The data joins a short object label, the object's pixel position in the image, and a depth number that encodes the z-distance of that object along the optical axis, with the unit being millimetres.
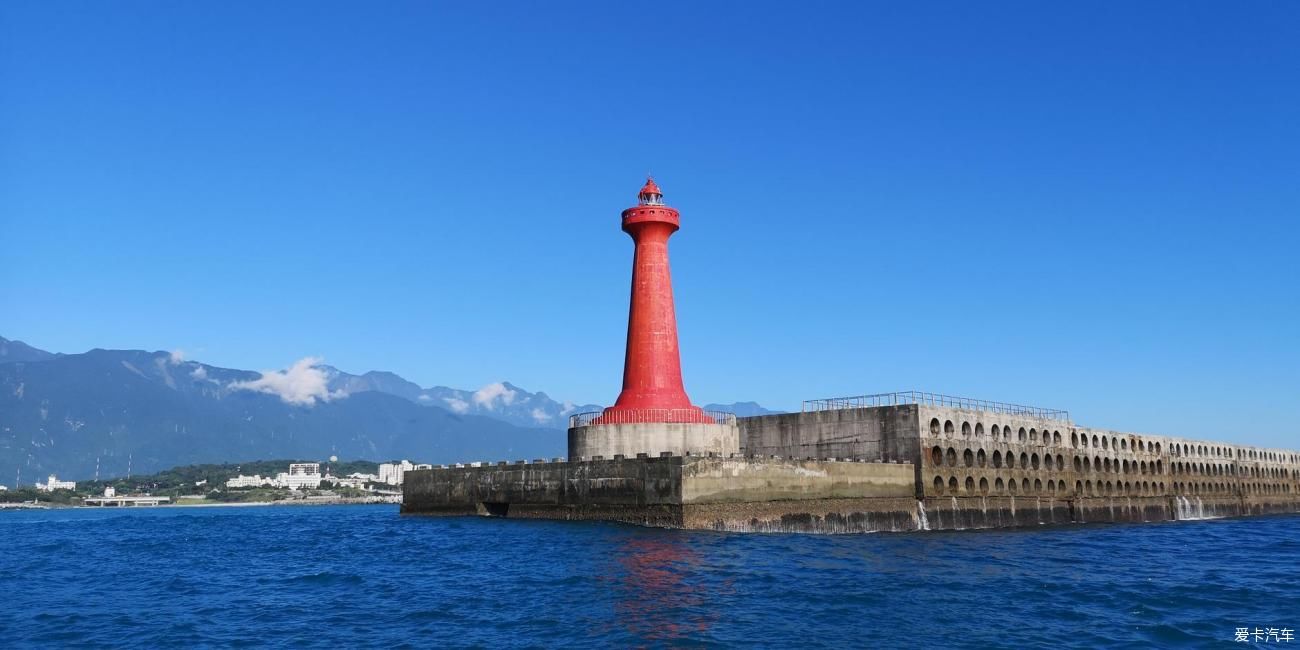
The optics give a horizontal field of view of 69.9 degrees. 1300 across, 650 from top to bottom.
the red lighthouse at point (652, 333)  49094
